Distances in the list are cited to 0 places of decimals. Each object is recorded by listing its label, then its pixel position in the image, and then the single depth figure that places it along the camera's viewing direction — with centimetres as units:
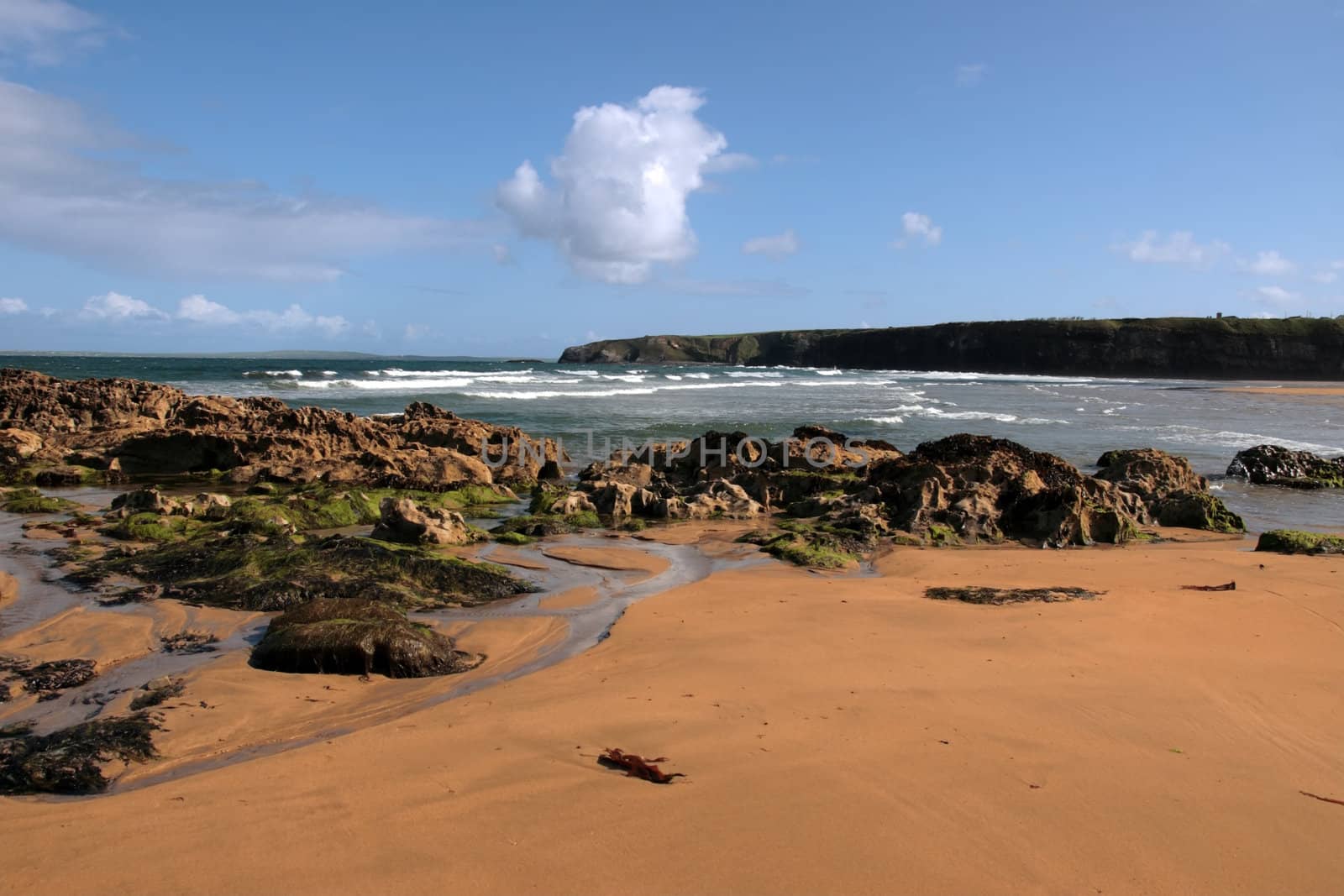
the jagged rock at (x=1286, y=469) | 1447
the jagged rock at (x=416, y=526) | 867
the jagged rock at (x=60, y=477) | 1257
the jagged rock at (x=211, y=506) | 949
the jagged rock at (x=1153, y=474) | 1198
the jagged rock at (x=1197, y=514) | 1051
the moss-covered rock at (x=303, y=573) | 647
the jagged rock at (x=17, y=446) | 1398
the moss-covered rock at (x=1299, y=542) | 890
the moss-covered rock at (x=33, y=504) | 1004
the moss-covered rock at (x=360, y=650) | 501
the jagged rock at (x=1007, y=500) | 969
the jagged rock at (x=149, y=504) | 938
